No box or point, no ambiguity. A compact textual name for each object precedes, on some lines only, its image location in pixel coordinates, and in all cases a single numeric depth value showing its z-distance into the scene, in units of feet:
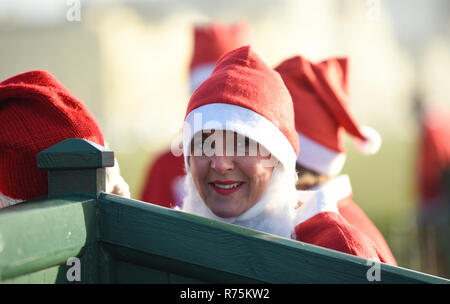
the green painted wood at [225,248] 10.99
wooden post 11.11
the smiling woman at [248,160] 12.07
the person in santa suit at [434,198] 20.21
